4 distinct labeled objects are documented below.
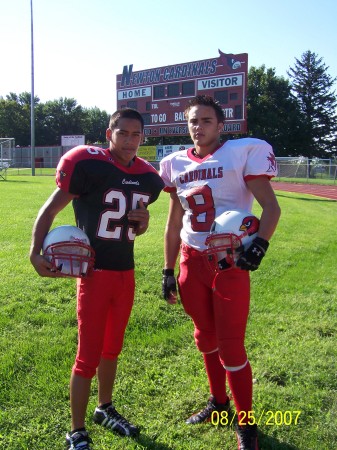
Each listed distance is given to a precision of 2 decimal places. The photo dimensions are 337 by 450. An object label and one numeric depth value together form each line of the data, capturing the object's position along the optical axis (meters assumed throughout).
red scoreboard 23.17
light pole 27.06
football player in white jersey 2.45
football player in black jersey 2.41
